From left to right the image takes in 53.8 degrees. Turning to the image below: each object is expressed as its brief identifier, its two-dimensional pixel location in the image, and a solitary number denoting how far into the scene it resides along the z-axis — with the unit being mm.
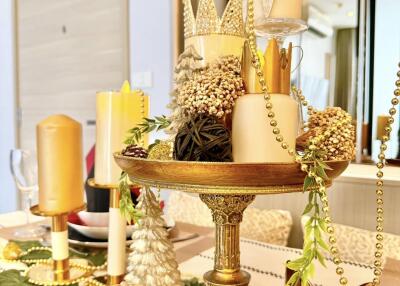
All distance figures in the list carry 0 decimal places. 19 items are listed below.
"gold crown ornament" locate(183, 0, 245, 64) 562
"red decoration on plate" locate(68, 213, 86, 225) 912
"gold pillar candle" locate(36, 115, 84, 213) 685
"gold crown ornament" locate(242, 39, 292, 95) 495
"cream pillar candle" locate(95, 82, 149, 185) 666
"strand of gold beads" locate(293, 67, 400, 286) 476
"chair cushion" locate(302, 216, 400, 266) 1047
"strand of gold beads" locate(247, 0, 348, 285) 419
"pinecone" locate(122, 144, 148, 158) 537
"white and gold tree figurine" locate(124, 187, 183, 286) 578
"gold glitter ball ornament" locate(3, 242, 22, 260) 829
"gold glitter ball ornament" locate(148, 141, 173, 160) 529
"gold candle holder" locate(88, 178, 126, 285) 658
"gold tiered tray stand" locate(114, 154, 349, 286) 435
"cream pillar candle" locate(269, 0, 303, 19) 544
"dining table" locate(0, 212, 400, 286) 743
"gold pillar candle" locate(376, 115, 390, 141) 1552
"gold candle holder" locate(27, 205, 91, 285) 702
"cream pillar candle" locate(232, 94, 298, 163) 474
